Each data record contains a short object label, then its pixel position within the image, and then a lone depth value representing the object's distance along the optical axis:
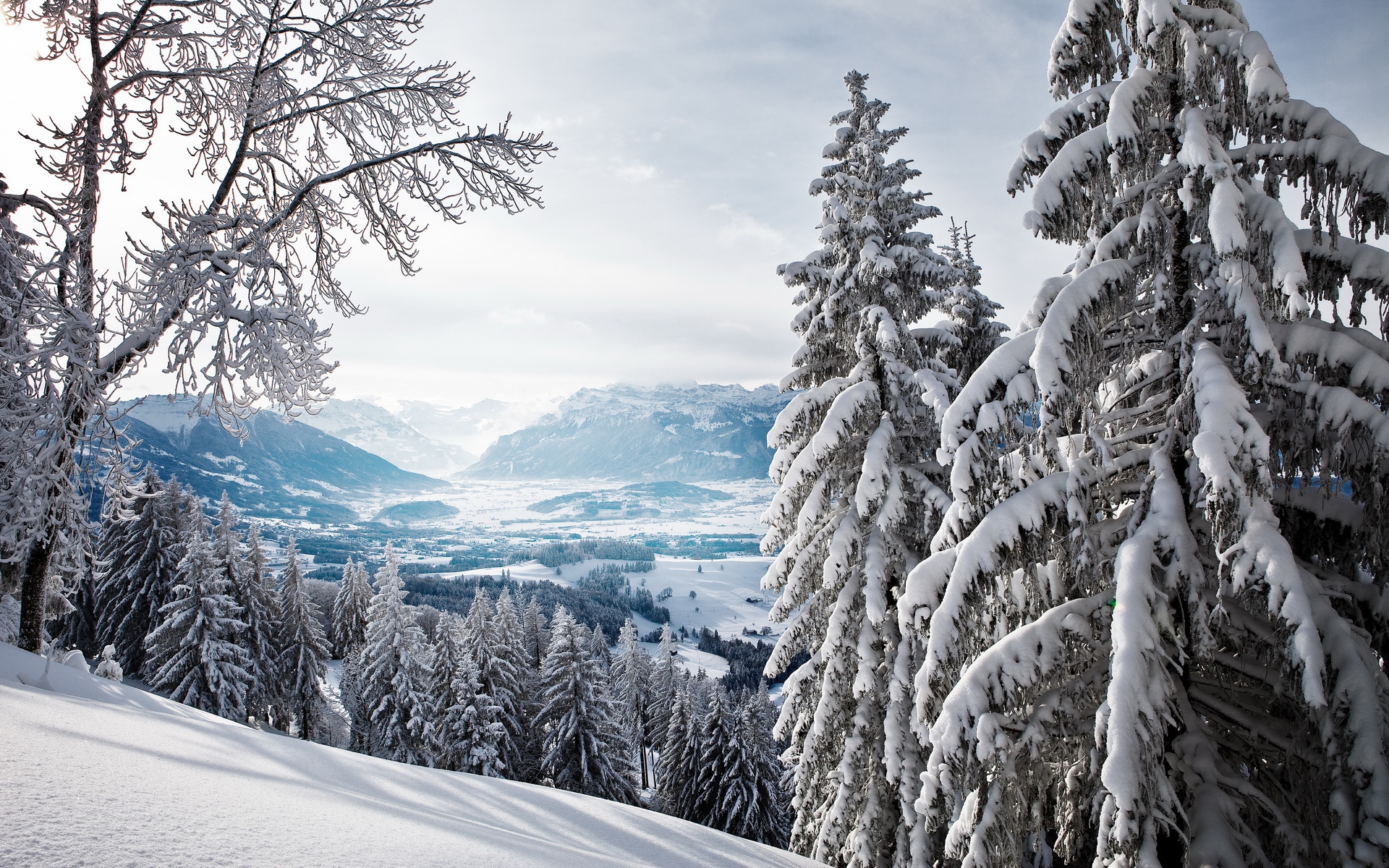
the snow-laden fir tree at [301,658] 31.16
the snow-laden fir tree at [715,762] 27.86
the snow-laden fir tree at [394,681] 27.03
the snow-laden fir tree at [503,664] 27.80
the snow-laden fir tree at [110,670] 11.59
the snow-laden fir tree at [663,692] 39.75
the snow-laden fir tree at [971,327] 14.88
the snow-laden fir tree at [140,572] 28.34
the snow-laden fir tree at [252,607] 27.92
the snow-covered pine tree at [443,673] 27.34
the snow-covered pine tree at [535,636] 44.16
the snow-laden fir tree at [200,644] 24.09
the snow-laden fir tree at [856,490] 9.89
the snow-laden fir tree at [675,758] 31.47
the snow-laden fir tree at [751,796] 27.25
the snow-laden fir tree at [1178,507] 4.27
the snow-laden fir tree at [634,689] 44.66
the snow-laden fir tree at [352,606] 43.34
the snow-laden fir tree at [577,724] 26.66
